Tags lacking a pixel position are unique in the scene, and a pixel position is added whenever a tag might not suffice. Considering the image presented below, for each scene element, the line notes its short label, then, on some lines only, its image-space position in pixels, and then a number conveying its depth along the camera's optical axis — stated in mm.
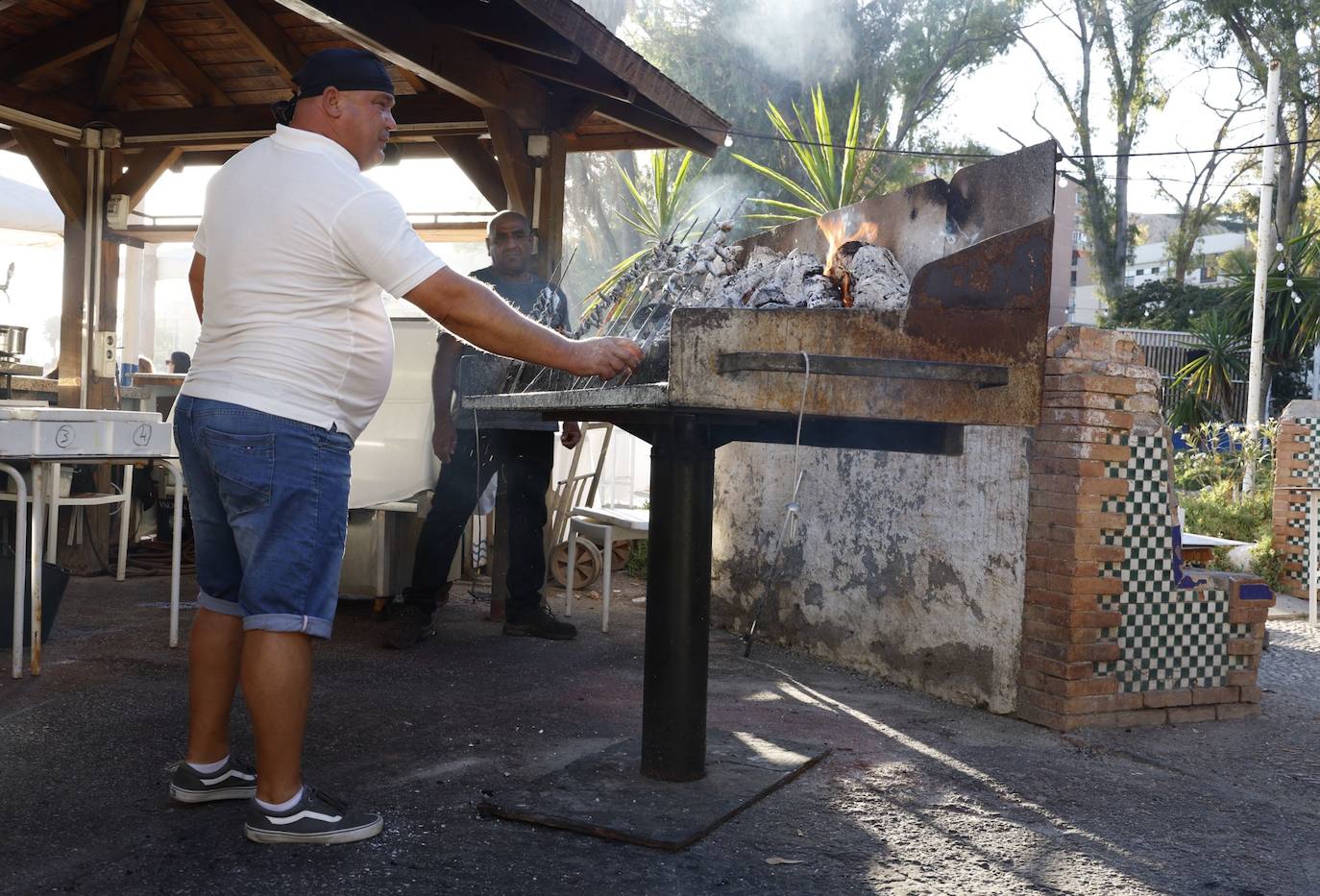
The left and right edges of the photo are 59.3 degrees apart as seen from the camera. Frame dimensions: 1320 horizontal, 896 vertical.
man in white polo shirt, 2711
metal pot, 8078
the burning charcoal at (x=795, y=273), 3711
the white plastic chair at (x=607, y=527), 5945
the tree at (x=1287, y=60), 27156
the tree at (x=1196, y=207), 32531
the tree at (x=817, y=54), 26734
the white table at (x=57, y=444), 4344
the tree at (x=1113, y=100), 30375
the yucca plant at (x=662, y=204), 12380
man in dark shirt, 5523
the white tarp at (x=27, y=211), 10133
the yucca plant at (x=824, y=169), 14773
